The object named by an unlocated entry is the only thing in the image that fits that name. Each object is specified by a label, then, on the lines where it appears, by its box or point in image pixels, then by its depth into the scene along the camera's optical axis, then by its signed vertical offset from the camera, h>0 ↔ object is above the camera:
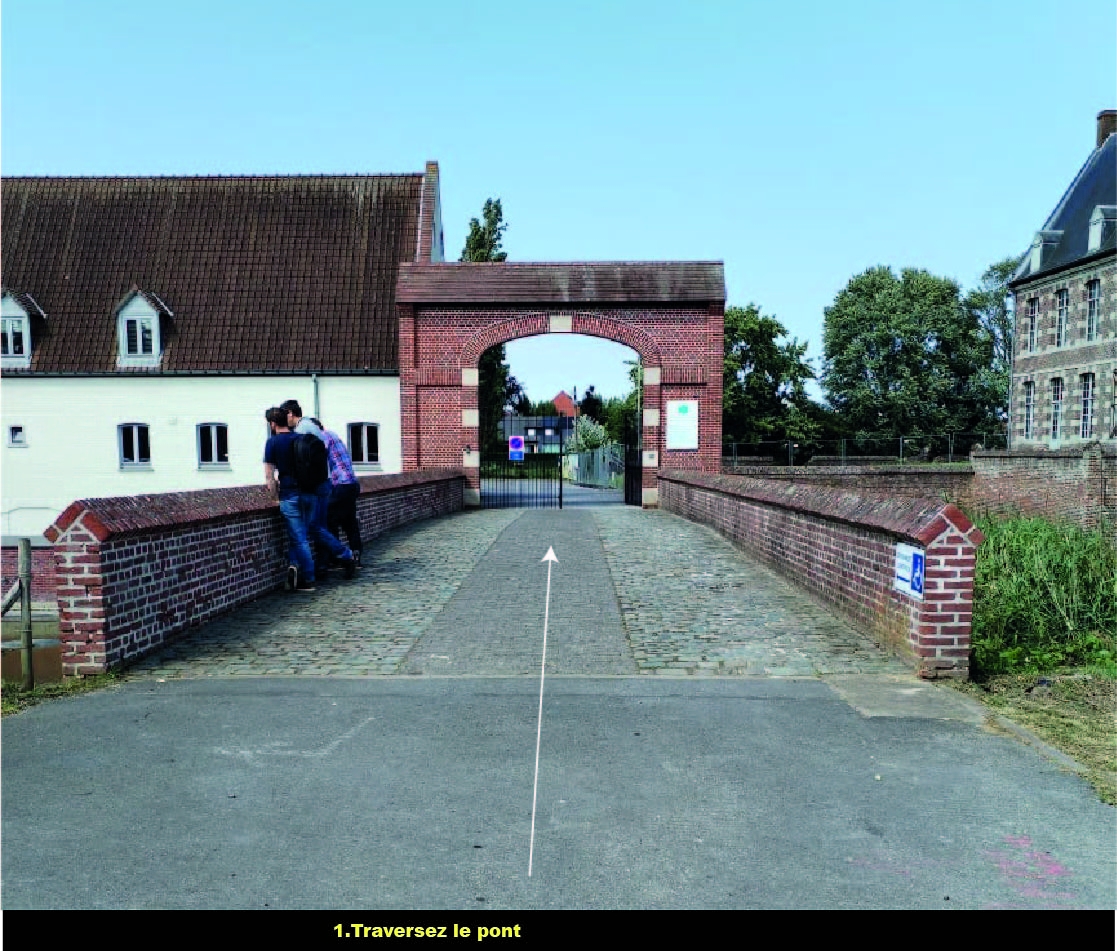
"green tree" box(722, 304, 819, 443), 48.03 +2.98
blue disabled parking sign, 6.53 -1.09
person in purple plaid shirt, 10.88 -0.79
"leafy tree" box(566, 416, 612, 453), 59.59 -0.31
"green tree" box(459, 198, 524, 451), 39.03 +7.97
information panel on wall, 23.47 +0.16
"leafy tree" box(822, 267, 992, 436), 54.03 +4.73
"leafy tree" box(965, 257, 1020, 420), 57.53 +8.63
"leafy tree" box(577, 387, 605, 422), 92.76 +3.10
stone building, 34.78 +5.04
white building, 25.91 +2.63
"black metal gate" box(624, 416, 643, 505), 23.95 -1.04
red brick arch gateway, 23.06 +2.91
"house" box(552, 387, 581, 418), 141.40 +5.17
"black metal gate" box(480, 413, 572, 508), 26.52 -1.93
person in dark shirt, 9.64 -0.78
